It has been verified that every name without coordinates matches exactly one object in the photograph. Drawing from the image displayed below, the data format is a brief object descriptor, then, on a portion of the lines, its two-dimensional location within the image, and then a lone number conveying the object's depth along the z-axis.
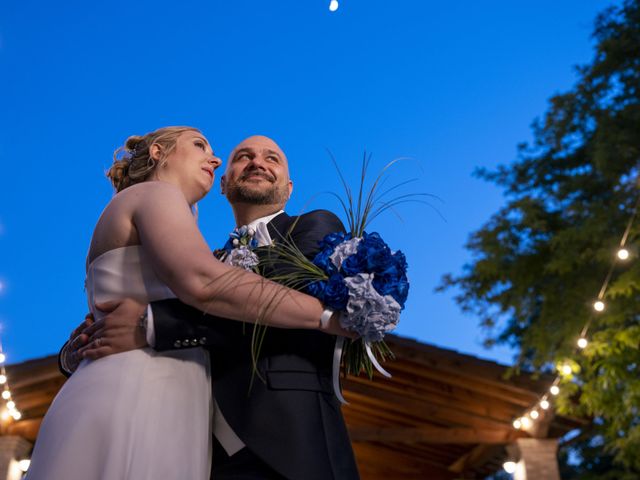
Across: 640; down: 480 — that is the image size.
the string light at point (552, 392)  7.80
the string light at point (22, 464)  8.16
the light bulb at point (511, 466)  8.55
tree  8.39
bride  1.71
